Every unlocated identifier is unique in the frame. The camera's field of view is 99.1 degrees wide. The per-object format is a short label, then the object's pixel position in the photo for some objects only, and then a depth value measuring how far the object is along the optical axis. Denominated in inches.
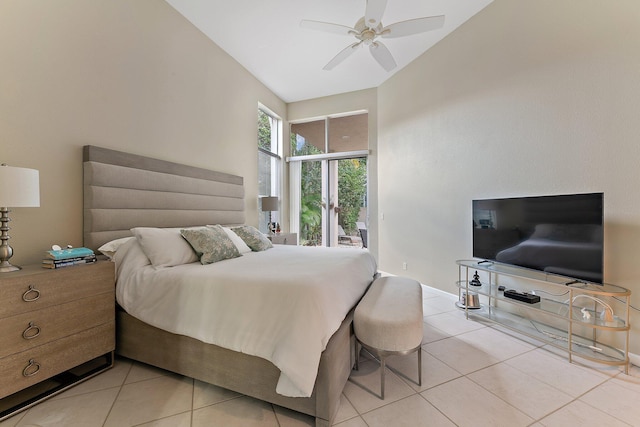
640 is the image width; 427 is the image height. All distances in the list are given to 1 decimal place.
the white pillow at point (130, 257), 81.9
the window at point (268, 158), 198.1
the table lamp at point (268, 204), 180.2
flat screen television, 82.5
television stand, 80.4
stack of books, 68.3
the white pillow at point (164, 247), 82.9
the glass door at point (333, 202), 214.5
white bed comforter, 56.2
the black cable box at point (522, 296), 95.5
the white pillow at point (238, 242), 110.4
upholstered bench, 65.6
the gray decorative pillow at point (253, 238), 120.0
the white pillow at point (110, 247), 85.7
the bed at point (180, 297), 59.6
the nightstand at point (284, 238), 172.4
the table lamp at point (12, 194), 61.1
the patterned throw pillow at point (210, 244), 89.5
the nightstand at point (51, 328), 58.2
